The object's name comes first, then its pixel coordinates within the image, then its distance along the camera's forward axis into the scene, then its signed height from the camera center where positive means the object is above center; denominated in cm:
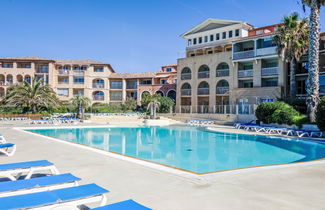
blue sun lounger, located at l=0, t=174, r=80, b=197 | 458 -139
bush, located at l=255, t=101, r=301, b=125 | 2377 -81
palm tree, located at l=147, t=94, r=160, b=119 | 3619 -29
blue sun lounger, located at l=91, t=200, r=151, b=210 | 364 -136
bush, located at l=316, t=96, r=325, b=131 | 1872 -77
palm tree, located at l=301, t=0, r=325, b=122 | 2261 +393
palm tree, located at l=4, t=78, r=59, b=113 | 3612 +92
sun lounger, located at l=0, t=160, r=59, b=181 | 605 -143
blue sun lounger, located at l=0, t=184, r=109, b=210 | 379 -136
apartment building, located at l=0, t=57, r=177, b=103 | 5012 +486
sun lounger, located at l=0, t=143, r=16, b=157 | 983 -164
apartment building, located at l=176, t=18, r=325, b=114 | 3319 +458
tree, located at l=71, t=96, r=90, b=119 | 3625 +25
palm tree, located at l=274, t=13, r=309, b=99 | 2764 +665
